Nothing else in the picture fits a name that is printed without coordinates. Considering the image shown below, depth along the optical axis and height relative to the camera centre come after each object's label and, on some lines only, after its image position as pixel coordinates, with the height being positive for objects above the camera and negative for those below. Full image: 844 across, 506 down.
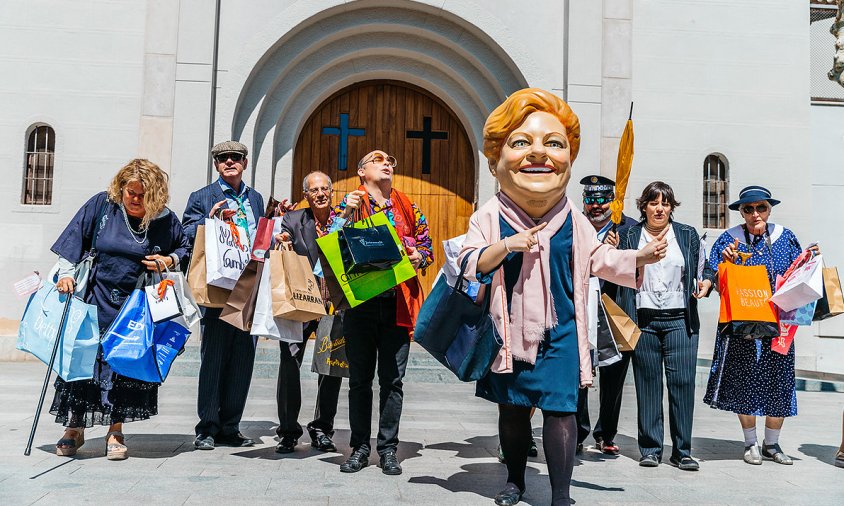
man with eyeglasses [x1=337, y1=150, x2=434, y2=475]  4.95 -0.33
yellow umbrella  4.40 +0.76
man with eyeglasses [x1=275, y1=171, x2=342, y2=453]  5.49 -0.58
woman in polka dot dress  5.70 -0.48
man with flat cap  5.58 -0.46
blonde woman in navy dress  5.04 +0.12
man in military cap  5.87 -0.60
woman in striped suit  5.51 -0.14
